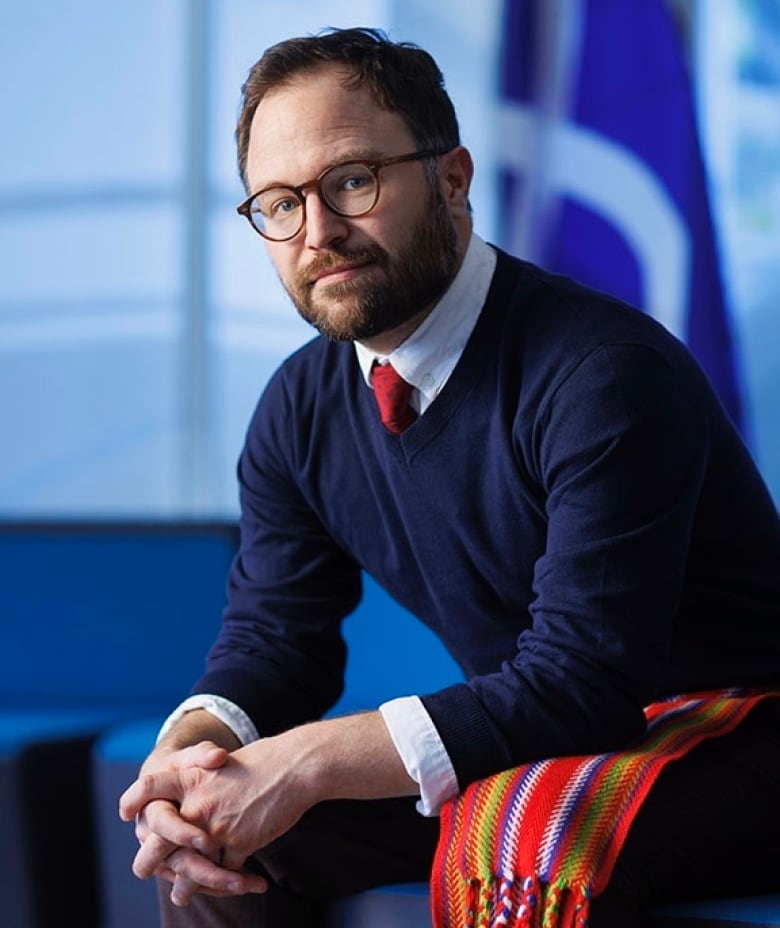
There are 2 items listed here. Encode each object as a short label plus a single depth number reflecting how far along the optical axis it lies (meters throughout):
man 2.34
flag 4.00
